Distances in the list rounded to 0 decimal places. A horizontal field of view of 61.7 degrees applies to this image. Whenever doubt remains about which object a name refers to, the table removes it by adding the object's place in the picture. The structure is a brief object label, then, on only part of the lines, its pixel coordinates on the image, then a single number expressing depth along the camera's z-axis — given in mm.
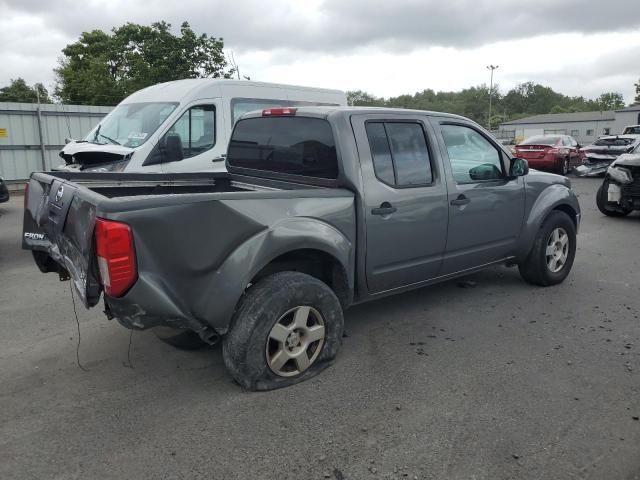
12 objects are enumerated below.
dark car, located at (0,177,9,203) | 9117
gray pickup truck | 2891
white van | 7613
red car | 18922
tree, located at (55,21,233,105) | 27016
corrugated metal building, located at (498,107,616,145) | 66562
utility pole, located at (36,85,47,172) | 14393
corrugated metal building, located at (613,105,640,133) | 48822
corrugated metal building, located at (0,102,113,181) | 13930
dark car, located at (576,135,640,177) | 17875
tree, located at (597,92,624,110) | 111688
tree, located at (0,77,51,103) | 42156
